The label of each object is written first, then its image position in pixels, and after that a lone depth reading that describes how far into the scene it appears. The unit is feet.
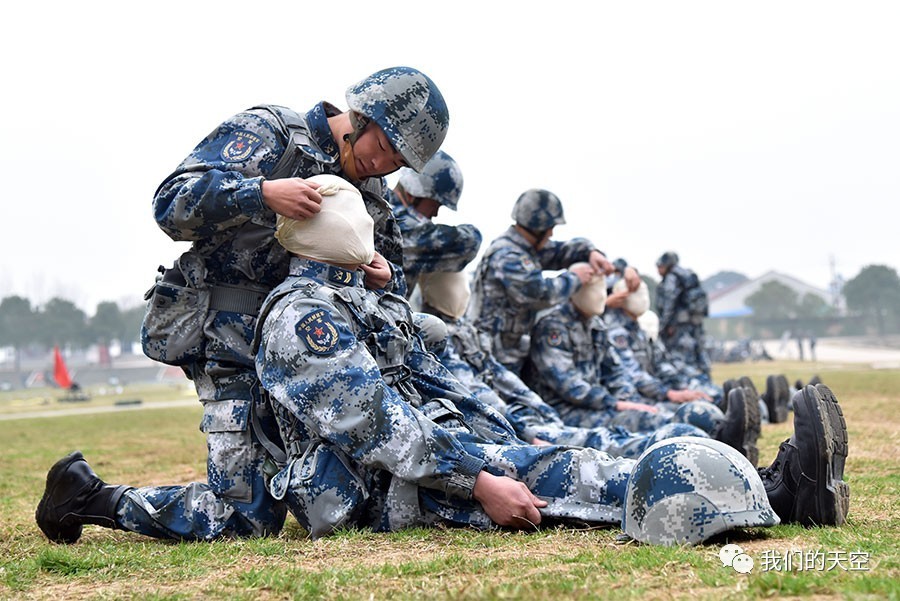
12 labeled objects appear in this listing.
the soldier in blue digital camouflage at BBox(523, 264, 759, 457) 24.88
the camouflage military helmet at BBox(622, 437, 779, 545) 10.59
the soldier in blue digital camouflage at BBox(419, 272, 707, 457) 19.08
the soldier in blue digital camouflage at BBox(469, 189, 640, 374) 24.89
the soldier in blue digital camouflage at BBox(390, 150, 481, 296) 21.18
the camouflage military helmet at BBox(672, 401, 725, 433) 22.59
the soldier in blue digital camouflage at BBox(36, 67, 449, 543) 13.38
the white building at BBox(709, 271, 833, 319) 335.06
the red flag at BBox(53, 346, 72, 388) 110.73
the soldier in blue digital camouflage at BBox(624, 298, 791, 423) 33.45
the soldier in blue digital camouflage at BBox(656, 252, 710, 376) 45.14
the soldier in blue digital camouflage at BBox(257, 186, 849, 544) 11.42
